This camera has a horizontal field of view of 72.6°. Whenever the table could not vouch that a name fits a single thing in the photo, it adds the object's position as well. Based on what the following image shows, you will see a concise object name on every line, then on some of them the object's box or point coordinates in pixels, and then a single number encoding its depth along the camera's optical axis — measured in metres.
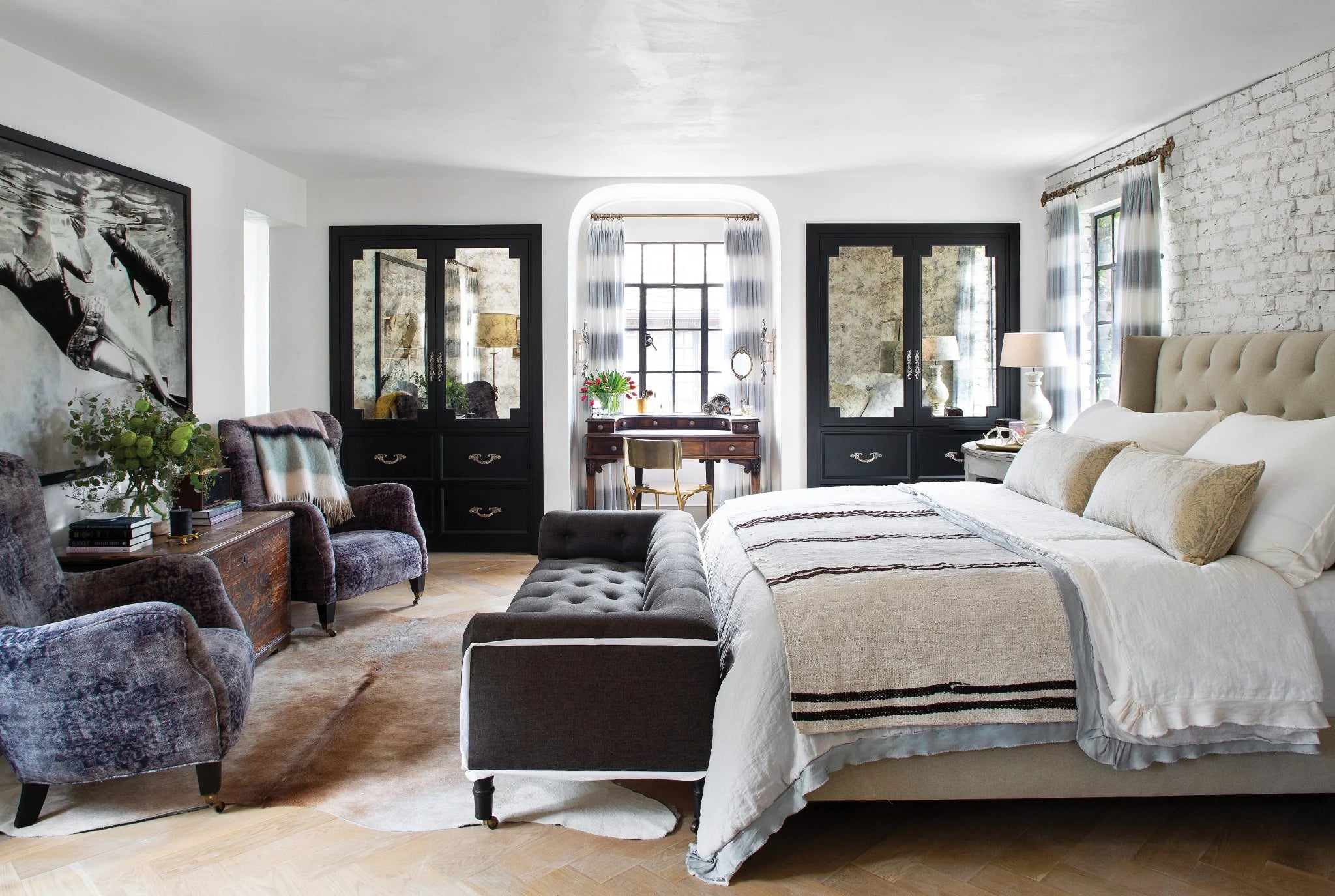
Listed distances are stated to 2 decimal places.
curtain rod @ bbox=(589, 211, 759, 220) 7.23
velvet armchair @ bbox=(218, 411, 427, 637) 4.16
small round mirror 7.17
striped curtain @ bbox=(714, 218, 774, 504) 7.23
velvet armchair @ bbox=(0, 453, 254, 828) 2.33
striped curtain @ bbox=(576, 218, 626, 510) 7.20
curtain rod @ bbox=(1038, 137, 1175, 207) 4.42
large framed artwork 3.35
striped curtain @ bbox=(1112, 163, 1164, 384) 4.48
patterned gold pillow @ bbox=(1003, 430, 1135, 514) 3.24
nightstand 4.68
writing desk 6.34
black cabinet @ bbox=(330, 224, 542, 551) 6.02
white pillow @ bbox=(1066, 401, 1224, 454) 3.47
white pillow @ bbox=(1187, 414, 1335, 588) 2.38
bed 2.13
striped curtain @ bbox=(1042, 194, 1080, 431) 5.43
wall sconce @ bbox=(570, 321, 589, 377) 6.81
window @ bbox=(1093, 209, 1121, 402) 5.27
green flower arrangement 3.38
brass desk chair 5.89
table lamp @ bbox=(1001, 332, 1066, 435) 5.05
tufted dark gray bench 2.28
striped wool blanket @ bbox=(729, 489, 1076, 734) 2.15
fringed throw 4.45
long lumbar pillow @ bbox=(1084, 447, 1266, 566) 2.43
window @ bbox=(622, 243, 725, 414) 7.66
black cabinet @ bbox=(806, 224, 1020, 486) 5.95
